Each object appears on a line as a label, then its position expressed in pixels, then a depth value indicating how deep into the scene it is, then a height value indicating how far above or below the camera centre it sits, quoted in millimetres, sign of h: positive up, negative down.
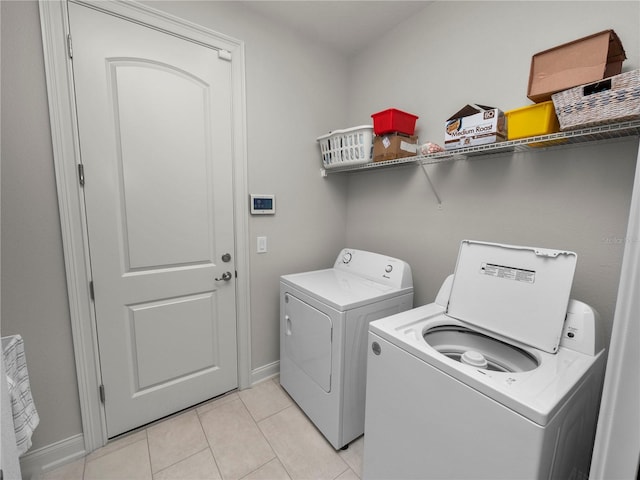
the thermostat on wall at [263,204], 2020 -5
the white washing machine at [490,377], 833 -595
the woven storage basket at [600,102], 922 +371
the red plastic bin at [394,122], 1724 +523
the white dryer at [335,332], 1563 -759
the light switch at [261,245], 2090 -307
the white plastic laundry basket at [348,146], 1925 +418
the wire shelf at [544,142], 1035 +290
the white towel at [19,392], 1099 -781
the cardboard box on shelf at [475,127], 1304 +383
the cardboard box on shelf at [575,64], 1024 +560
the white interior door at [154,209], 1494 -44
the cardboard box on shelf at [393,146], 1770 +378
